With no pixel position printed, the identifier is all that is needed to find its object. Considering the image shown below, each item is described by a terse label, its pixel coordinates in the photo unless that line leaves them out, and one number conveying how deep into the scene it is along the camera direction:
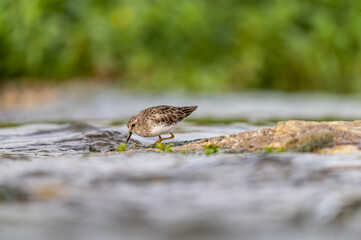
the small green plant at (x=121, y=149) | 11.84
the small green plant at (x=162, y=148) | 11.54
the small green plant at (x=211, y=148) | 11.08
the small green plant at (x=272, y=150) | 10.77
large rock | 10.91
